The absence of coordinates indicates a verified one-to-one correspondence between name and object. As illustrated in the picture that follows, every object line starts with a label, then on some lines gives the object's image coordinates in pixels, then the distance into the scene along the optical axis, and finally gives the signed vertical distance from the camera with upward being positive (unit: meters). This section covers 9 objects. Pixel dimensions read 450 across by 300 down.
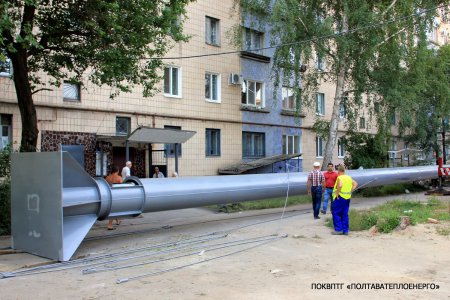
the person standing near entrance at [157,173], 18.30 -0.91
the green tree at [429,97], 20.19 +2.63
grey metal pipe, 8.23 -0.99
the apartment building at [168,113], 17.10 +1.57
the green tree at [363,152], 22.30 -0.19
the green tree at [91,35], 11.02 +2.95
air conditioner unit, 23.39 +3.62
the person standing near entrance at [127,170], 14.99 -0.63
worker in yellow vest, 10.33 -1.24
